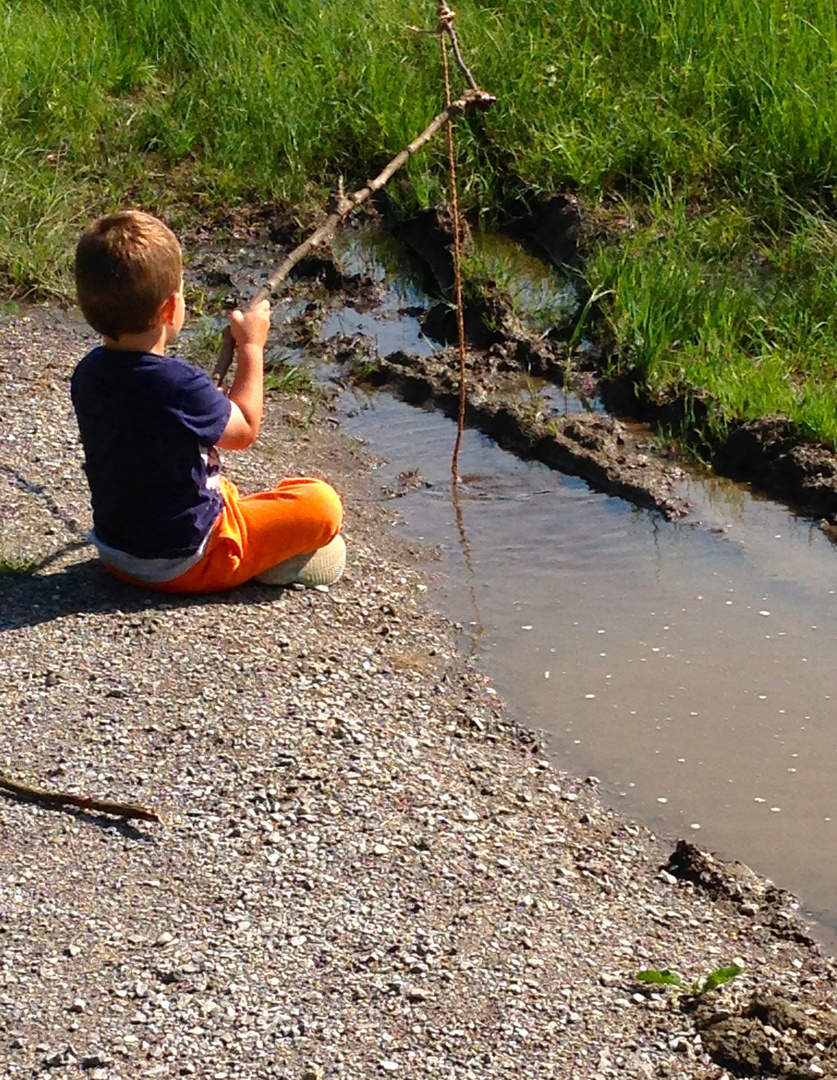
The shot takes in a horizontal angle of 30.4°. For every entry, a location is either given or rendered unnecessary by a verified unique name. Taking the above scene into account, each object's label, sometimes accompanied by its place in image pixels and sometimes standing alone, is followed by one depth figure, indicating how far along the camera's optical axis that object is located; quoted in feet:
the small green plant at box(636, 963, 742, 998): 10.94
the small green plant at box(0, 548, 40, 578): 16.49
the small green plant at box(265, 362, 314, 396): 23.18
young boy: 14.61
